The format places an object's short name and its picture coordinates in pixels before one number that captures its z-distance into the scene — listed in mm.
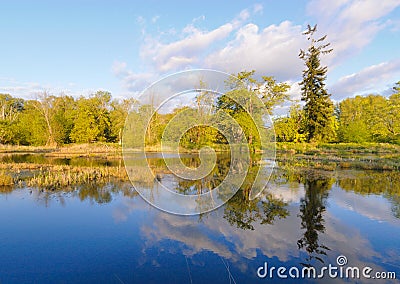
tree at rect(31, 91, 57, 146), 44906
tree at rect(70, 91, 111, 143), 45062
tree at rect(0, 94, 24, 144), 43188
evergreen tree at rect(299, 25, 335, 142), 37875
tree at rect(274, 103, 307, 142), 38750
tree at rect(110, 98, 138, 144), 48772
